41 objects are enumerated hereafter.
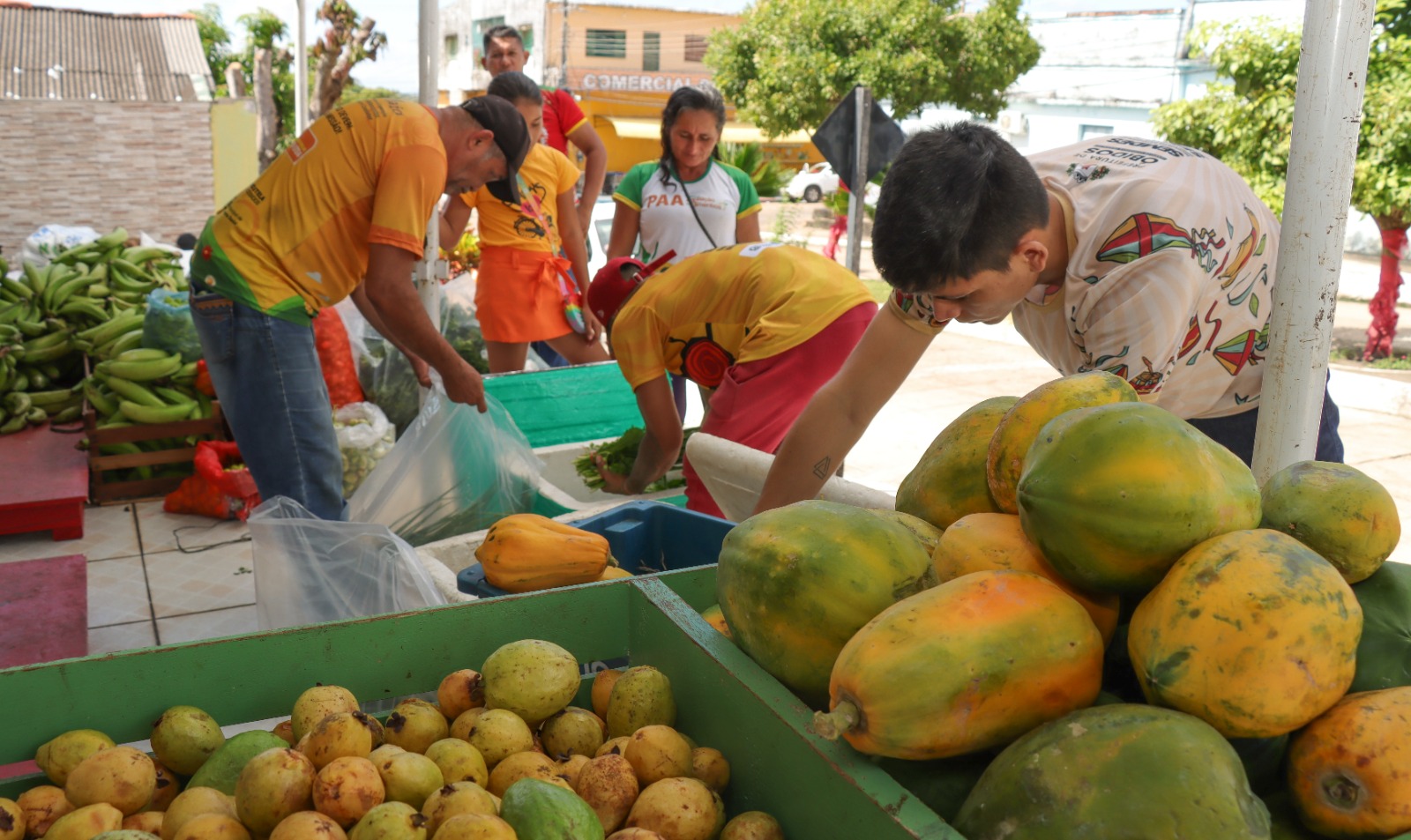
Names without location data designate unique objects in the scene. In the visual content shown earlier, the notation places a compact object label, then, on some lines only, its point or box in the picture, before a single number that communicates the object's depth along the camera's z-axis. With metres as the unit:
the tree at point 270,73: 13.80
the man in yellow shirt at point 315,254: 3.08
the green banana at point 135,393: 4.99
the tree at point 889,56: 18.53
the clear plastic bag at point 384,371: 5.11
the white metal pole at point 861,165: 4.86
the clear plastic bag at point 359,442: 4.48
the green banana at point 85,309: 5.59
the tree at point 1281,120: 7.98
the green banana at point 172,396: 5.12
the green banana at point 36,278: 5.70
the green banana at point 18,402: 5.25
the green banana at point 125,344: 5.29
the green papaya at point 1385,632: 1.03
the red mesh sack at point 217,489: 4.73
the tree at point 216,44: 24.69
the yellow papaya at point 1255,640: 0.93
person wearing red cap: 3.11
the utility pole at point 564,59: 33.75
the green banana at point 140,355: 5.07
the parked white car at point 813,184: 29.97
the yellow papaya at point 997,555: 1.12
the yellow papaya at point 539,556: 2.13
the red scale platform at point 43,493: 4.38
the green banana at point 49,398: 5.39
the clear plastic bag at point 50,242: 6.82
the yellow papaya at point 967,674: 0.99
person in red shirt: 5.48
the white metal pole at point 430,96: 4.44
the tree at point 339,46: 12.30
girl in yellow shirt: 4.96
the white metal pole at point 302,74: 8.87
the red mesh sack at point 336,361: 5.03
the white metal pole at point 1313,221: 1.89
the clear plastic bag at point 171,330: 5.20
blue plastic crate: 2.49
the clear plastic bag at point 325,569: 2.61
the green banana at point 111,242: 6.46
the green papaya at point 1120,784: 0.86
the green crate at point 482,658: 1.14
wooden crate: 4.94
